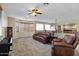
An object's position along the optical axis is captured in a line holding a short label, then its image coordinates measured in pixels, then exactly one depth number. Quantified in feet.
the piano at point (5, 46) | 3.76
